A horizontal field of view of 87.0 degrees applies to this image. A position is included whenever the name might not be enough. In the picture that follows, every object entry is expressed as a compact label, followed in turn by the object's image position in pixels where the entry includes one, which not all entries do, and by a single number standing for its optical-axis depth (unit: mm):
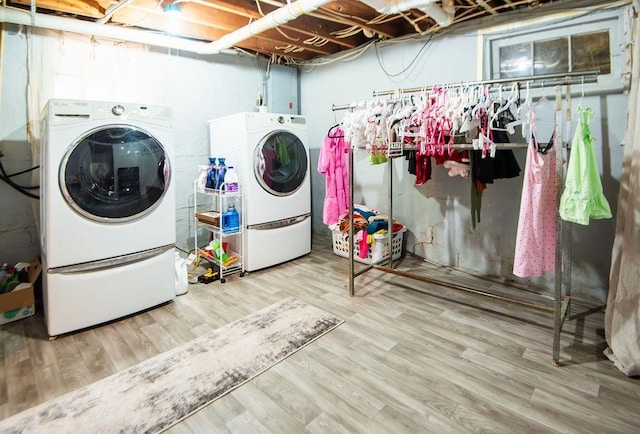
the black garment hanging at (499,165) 2369
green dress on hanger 1645
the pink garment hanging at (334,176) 3211
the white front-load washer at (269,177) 3170
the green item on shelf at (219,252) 3113
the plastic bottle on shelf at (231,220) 3104
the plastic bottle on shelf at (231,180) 3071
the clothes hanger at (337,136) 3021
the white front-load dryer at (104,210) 2082
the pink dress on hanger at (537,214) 1857
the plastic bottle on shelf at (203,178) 3279
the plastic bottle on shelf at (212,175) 3186
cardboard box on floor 2293
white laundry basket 3363
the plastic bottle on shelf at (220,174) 3138
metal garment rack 1754
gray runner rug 1488
